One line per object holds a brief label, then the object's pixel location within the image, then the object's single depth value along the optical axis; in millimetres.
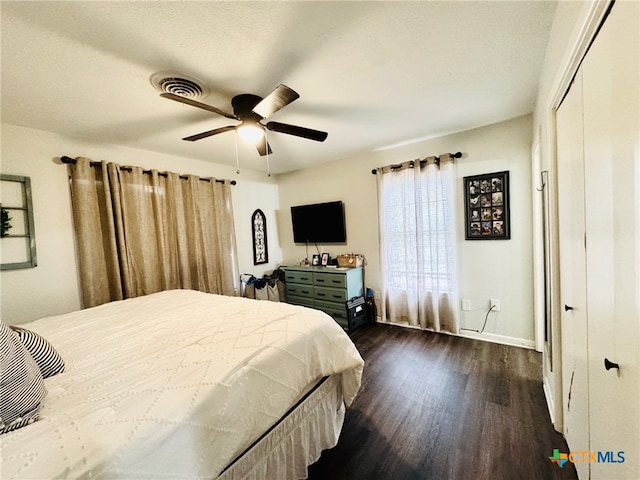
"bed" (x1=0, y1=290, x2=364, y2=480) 707
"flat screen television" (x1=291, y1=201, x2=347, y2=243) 3736
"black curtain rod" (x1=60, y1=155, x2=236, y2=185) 2287
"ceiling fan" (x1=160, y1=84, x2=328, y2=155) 1630
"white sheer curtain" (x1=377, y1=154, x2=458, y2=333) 2867
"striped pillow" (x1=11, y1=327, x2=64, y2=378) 1069
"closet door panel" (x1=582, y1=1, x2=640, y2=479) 643
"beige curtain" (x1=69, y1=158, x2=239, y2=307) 2391
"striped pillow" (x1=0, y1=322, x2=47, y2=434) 758
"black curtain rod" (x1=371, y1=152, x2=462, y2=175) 2753
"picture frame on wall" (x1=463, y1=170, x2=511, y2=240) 2572
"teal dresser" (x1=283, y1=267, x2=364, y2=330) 3275
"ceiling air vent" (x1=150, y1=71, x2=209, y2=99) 1562
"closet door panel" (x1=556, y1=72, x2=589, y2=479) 1060
